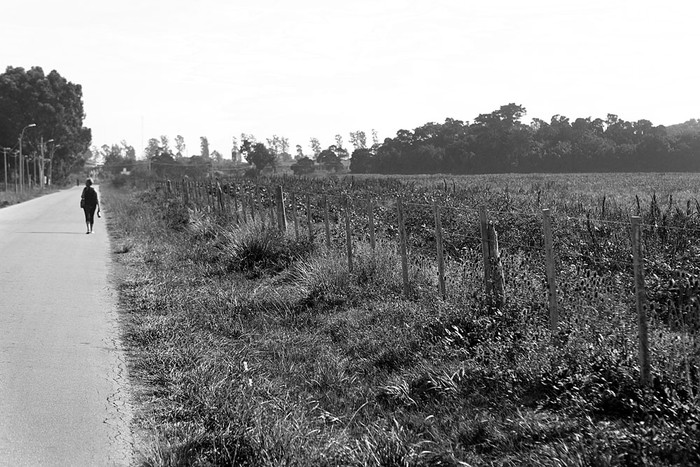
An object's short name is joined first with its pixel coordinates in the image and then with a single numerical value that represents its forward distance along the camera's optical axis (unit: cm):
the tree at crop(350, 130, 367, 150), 19225
